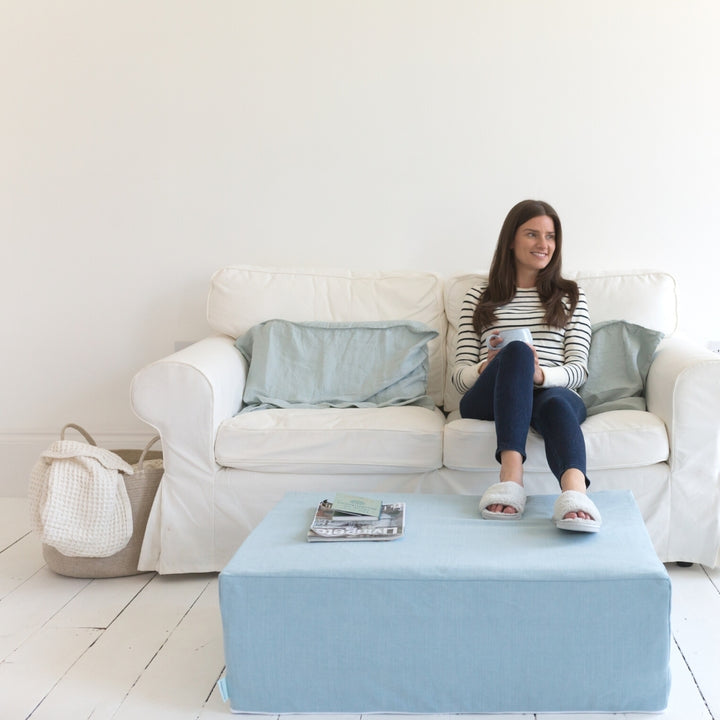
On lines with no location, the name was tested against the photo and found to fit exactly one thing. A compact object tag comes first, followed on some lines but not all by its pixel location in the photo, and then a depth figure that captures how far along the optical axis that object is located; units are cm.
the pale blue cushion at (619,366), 271
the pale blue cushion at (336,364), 290
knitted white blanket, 245
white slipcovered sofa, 247
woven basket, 256
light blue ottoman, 176
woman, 228
